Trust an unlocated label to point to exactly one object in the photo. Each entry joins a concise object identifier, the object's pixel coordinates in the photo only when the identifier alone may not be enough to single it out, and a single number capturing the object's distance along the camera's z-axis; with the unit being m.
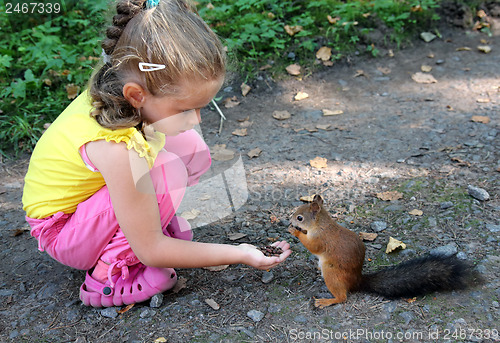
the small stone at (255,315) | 1.67
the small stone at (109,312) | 1.74
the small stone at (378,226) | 2.10
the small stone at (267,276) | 1.89
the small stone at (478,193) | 2.17
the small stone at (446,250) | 1.88
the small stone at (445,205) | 2.16
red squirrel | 1.65
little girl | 1.41
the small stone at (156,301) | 1.76
